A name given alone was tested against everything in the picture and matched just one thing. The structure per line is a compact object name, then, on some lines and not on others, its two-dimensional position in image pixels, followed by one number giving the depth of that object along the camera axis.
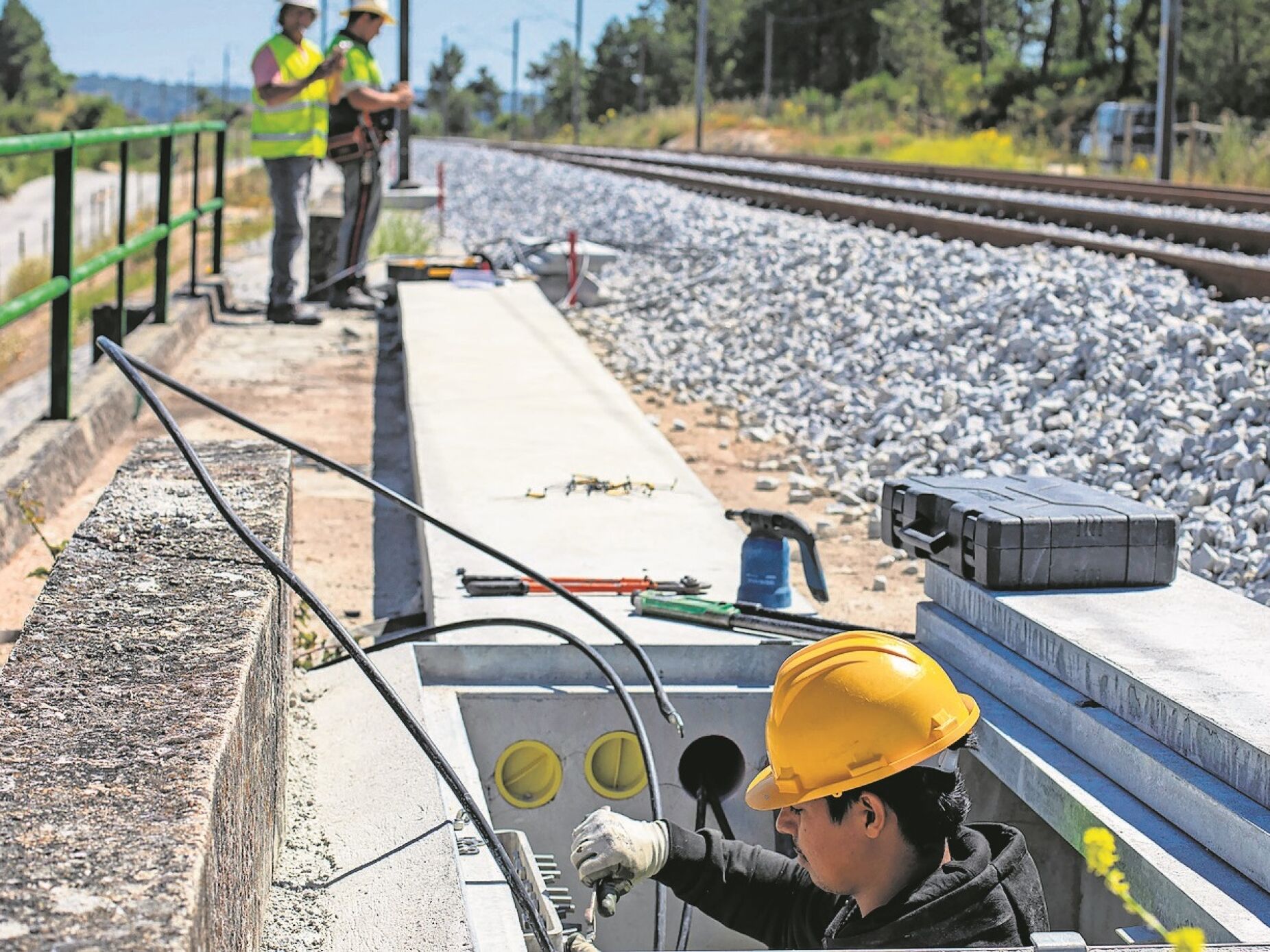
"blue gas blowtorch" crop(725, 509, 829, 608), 3.85
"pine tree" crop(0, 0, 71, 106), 113.94
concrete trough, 2.47
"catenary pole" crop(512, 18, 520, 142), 83.82
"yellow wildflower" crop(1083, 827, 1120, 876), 1.53
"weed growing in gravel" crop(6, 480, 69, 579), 4.54
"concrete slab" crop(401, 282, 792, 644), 4.29
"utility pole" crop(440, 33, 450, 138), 86.52
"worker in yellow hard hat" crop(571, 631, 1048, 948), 2.21
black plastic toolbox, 3.18
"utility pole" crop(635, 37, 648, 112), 78.62
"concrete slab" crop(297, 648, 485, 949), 2.42
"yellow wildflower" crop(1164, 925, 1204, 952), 1.55
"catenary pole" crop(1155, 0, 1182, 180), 21.11
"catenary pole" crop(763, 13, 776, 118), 59.69
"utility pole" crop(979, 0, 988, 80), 64.00
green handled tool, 3.60
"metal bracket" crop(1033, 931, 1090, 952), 2.07
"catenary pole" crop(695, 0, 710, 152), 46.94
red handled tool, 3.97
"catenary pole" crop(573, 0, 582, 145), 67.00
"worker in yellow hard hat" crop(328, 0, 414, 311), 10.70
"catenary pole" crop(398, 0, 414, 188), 16.94
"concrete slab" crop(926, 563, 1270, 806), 2.52
